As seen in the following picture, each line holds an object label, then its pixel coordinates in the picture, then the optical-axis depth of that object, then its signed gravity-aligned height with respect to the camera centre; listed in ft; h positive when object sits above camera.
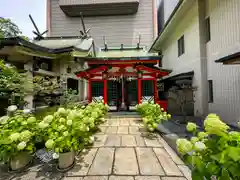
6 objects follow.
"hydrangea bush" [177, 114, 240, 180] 3.28 -1.65
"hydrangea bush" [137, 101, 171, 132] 15.19 -2.75
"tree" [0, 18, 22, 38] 40.42 +19.86
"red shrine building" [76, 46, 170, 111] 26.25 +2.83
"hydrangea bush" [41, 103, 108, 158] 8.03 -2.31
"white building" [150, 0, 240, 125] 16.62 +6.28
